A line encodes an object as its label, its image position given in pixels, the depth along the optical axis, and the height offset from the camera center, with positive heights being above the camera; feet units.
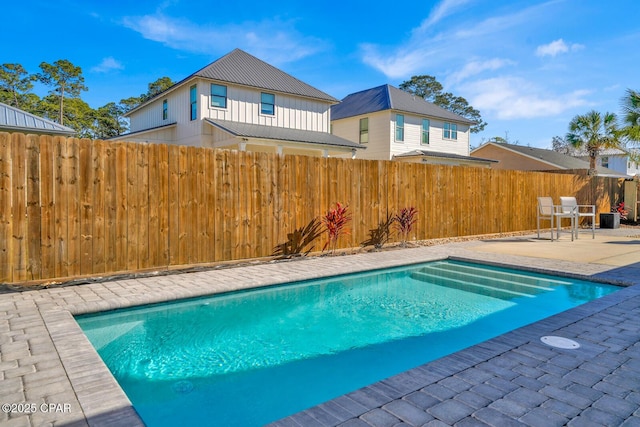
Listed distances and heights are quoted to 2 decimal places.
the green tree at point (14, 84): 103.35 +32.78
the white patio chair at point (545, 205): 36.01 -0.02
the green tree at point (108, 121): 118.52 +26.17
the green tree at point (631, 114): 49.47 +11.10
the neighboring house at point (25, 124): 32.55 +7.18
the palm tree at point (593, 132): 62.44 +11.41
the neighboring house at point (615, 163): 116.47 +12.16
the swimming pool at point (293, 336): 9.69 -4.33
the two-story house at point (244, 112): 51.16 +13.40
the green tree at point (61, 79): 105.19 +34.79
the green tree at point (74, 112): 105.91 +26.17
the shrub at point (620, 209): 54.29 -0.65
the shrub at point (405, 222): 30.40 -1.18
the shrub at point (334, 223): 26.16 -1.05
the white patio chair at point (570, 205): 35.46 -0.04
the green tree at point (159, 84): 117.70 +36.28
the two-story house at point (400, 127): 68.59 +14.32
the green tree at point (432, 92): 132.05 +37.61
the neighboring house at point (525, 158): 85.71 +10.46
